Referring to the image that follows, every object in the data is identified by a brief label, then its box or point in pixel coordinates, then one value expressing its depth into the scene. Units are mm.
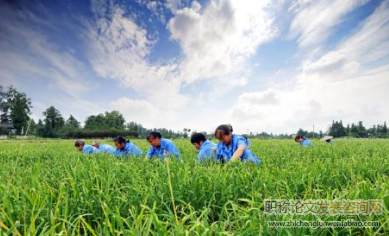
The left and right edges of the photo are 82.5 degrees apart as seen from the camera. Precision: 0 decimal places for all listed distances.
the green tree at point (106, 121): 101181
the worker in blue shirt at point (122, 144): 7984
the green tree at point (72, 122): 102400
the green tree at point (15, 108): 76938
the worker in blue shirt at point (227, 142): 5166
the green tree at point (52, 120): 87269
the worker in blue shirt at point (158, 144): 7126
